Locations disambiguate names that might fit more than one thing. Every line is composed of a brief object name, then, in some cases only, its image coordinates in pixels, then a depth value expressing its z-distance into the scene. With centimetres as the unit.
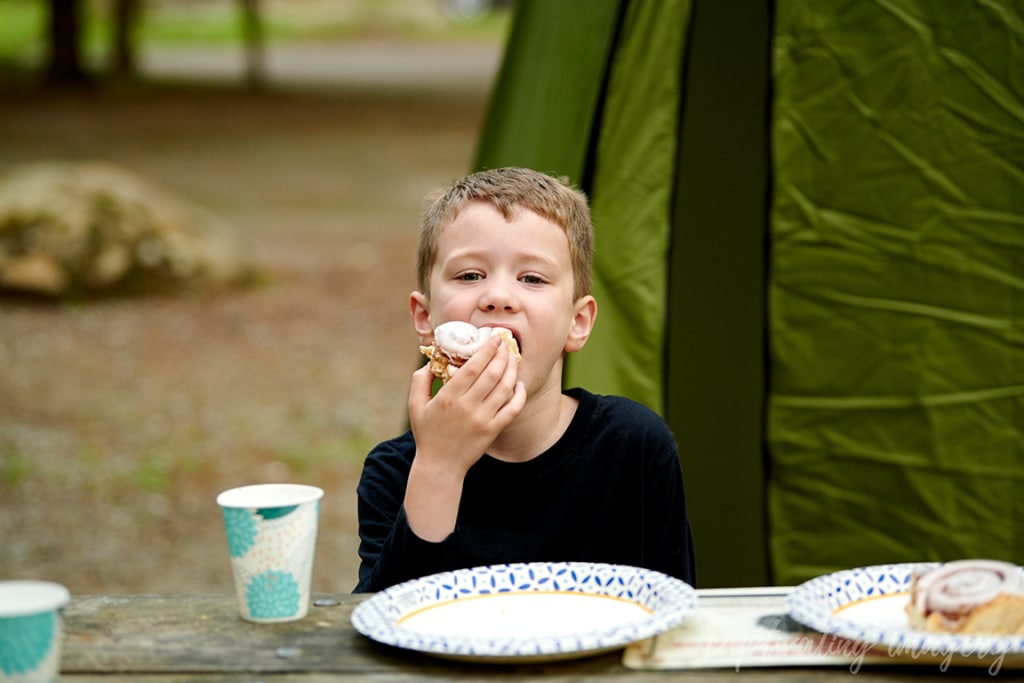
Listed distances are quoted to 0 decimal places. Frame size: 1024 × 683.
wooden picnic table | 186
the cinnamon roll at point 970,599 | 186
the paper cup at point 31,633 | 181
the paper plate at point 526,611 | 186
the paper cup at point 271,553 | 195
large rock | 884
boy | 217
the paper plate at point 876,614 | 184
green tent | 258
